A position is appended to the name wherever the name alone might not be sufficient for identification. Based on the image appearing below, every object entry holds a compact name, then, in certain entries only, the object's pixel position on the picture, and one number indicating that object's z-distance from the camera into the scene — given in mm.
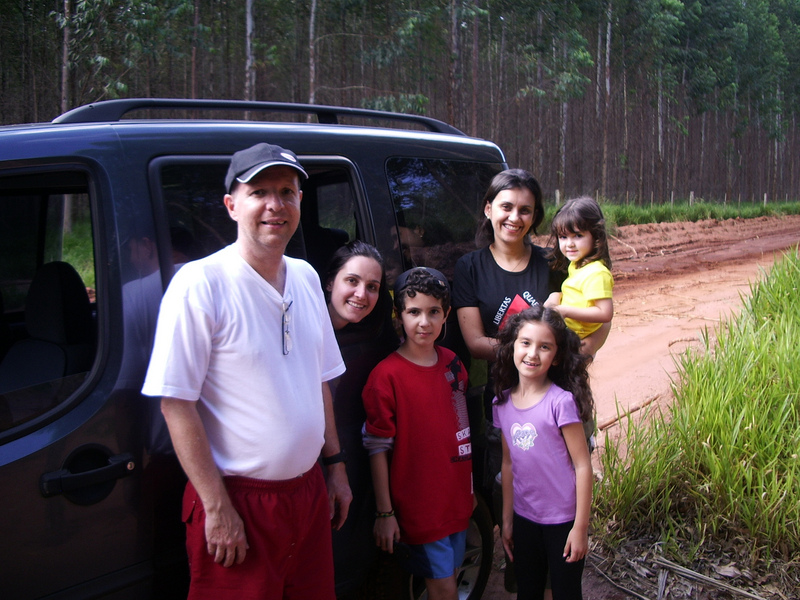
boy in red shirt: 2453
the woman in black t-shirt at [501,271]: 2867
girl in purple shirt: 2479
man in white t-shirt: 1695
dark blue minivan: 1736
